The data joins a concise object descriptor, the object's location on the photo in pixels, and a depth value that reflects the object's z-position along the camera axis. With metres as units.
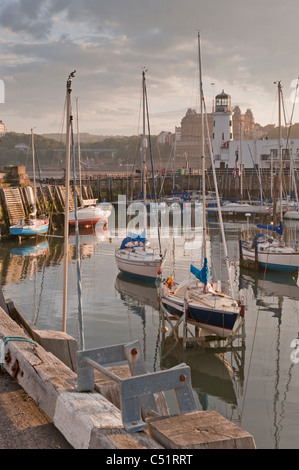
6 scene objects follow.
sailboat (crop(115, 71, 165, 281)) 28.92
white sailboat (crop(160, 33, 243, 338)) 17.78
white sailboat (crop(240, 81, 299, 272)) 31.44
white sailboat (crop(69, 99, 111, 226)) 53.28
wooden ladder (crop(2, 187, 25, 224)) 47.66
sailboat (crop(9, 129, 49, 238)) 44.09
